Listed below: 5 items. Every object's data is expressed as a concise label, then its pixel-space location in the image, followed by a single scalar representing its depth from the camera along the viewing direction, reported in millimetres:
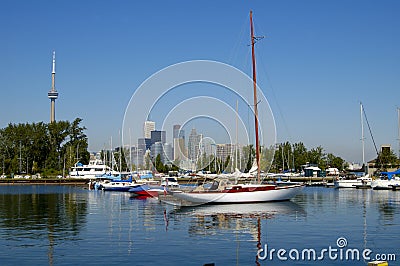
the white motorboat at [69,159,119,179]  132688
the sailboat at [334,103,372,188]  88812
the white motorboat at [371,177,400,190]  81750
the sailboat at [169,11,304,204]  48875
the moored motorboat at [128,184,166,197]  64887
